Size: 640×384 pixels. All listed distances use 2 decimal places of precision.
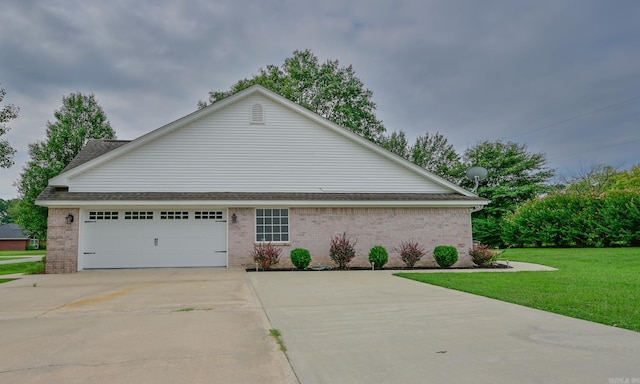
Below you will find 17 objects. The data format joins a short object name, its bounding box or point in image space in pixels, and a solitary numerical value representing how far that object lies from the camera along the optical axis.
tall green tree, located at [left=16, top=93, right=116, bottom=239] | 27.62
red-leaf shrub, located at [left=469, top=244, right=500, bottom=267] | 14.98
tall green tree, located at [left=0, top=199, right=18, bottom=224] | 95.25
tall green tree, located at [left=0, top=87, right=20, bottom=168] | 18.98
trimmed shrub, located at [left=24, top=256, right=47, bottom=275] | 13.48
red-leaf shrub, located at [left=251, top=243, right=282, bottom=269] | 13.67
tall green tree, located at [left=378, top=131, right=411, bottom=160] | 38.84
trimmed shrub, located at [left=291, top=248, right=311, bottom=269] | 13.71
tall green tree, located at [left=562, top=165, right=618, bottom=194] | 40.81
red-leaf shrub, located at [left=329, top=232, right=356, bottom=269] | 14.16
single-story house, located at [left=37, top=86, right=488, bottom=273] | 13.97
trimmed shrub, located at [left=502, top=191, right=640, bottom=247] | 19.30
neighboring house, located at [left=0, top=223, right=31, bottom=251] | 53.75
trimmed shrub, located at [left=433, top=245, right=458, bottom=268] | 14.59
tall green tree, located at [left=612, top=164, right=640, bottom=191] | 37.56
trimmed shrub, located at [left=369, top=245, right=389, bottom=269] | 14.24
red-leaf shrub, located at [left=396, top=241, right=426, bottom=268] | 14.51
